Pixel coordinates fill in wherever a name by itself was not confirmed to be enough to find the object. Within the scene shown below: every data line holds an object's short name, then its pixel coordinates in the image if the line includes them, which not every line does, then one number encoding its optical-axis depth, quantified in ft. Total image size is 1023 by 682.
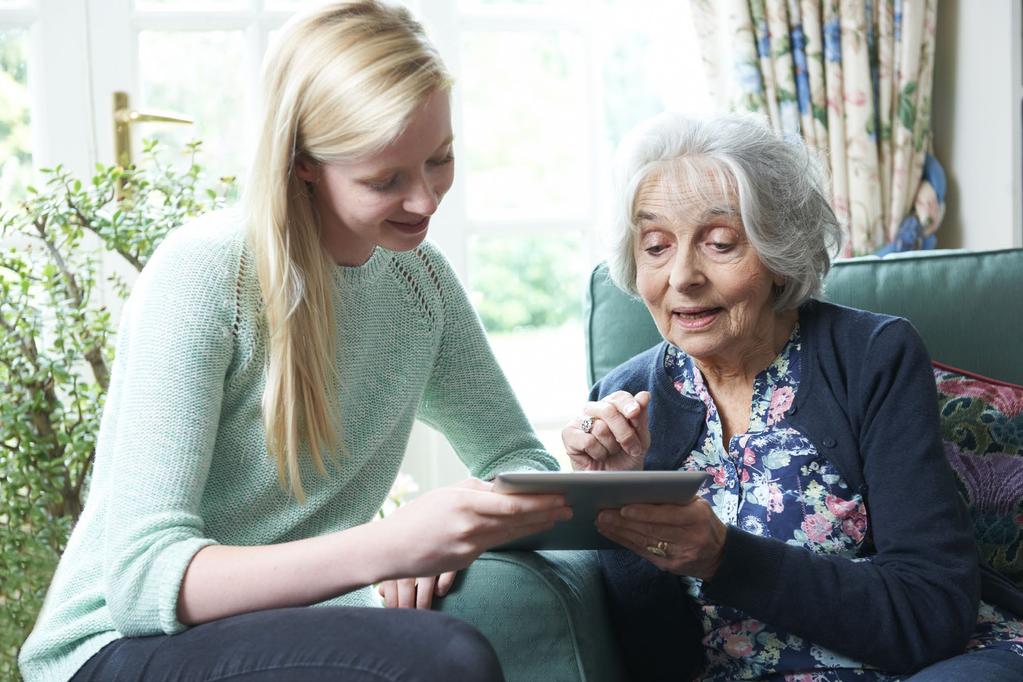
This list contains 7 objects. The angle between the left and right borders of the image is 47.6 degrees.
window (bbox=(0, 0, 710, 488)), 9.11
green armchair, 5.28
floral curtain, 9.06
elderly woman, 4.73
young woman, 3.93
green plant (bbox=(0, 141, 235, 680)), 6.84
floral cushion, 5.56
